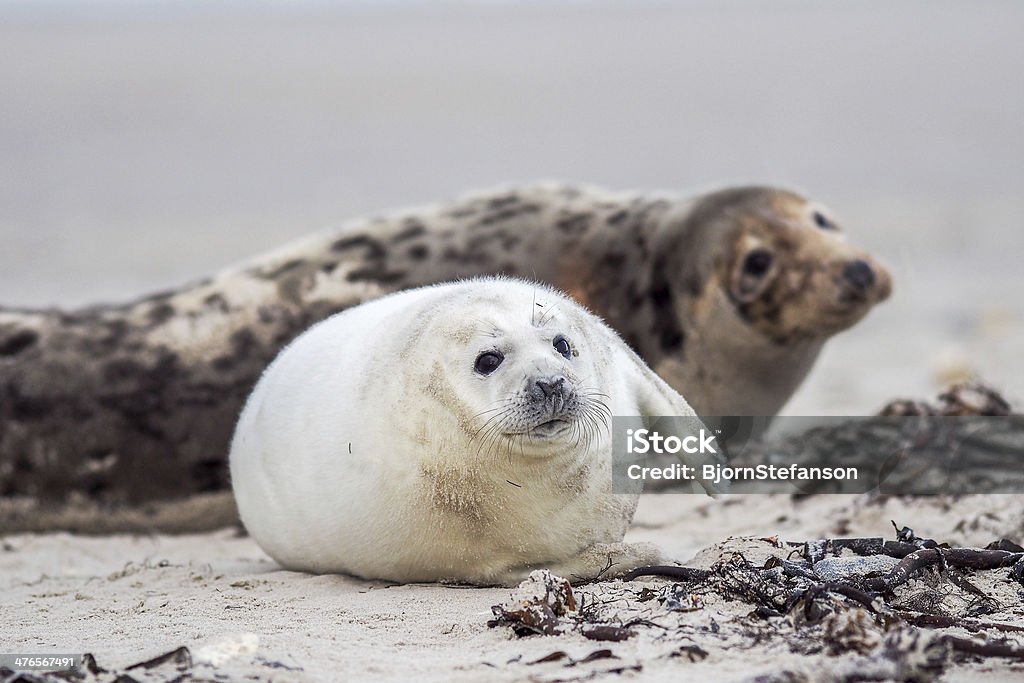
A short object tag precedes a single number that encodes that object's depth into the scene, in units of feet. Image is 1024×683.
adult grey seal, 40.14
